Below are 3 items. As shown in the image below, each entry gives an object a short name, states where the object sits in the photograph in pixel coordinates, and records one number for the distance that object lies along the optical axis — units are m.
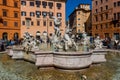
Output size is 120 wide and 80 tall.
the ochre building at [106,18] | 19.82
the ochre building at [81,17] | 30.70
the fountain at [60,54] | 4.60
